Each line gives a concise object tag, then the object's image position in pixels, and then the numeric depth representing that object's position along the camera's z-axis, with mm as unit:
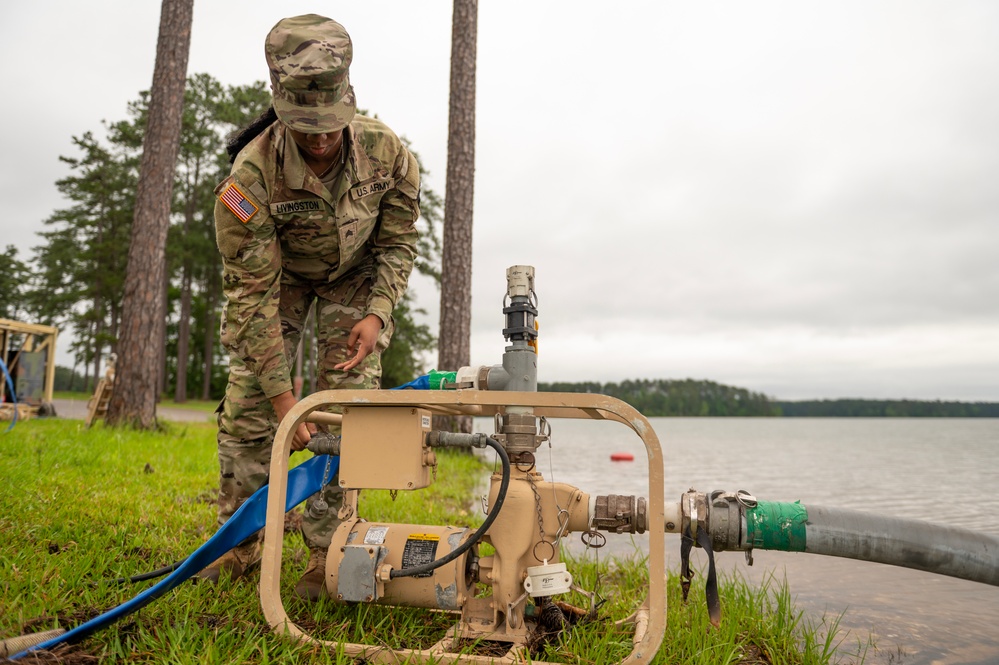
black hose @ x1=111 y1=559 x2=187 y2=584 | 2457
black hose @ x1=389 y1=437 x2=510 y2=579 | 2018
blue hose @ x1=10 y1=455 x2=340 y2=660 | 1985
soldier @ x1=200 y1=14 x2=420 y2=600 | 2393
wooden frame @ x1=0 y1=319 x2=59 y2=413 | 11117
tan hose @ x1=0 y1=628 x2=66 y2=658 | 1805
